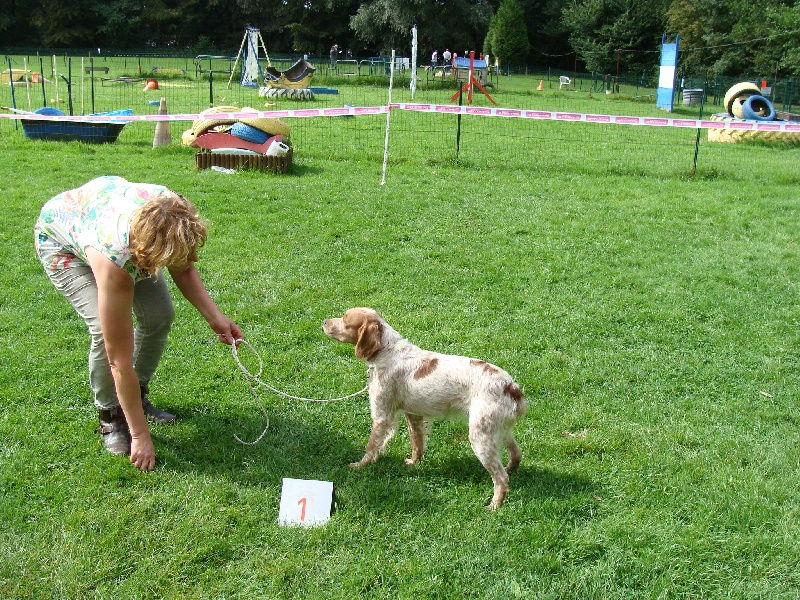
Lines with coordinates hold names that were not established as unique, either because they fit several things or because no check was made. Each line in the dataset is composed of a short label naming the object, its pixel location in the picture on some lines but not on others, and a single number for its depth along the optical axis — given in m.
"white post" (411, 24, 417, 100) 26.28
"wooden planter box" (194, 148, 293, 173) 10.10
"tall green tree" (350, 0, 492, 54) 44.34
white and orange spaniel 3.45
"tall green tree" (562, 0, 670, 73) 44.69
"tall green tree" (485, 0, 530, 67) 45.22
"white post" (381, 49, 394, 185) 10.00
